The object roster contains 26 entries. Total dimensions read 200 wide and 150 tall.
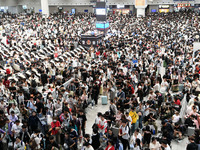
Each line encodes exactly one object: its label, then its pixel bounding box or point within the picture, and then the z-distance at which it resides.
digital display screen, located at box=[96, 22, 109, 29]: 24.35
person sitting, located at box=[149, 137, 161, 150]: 6.24
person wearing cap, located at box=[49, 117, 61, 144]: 7.13
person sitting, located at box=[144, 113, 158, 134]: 7.53
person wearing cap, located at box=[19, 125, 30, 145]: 6.94
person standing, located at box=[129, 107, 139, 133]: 7.90
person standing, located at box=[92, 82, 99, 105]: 10.33
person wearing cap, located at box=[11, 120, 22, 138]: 7.11
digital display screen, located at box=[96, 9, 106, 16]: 26.16
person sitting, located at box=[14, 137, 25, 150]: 6.39
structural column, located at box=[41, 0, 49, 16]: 41.84
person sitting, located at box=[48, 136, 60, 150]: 6.09
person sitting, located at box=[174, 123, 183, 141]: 7.91
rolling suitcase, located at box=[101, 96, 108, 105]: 10.98
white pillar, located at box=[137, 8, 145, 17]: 40.02
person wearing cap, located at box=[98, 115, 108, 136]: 7.34
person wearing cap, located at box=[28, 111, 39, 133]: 7.53
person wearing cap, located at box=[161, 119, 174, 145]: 6.98
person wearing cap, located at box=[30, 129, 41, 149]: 6.50
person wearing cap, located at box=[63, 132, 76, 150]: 6.51
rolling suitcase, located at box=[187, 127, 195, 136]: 7.67
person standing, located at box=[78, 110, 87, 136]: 7.75
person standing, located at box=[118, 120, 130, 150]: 7.06
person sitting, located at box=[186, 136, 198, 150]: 6.15
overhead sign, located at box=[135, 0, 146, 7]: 39.17
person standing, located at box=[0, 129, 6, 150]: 7.07
